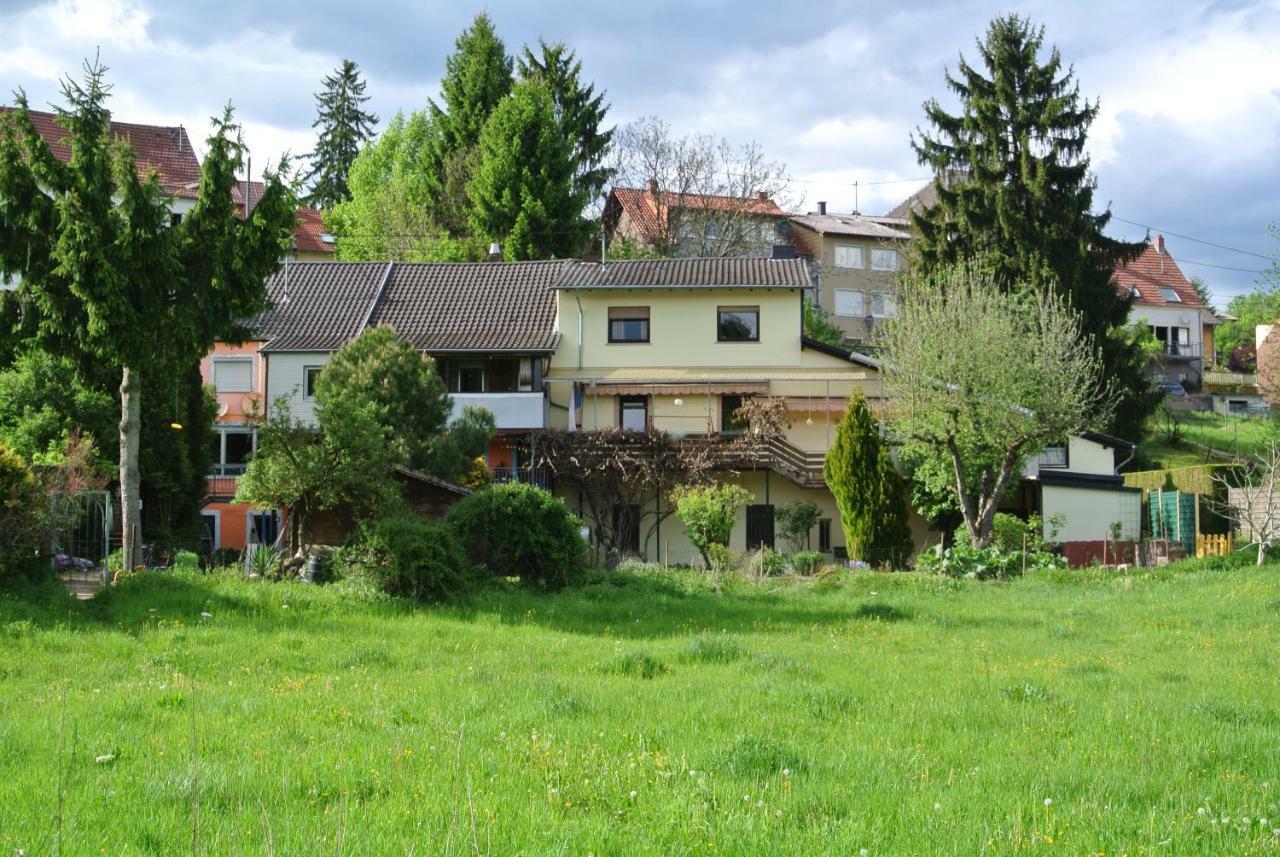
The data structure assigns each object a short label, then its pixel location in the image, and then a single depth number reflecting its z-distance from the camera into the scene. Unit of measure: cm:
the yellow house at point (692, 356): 3681
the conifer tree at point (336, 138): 6900
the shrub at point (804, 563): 2594
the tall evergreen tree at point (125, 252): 1845
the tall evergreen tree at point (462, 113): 5503
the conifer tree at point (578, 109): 5594
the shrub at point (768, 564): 2534
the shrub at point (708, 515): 2822
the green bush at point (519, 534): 2011
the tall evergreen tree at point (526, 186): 4956
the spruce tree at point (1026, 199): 3969
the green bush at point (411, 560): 1755
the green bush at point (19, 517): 1597
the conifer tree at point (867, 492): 3045
